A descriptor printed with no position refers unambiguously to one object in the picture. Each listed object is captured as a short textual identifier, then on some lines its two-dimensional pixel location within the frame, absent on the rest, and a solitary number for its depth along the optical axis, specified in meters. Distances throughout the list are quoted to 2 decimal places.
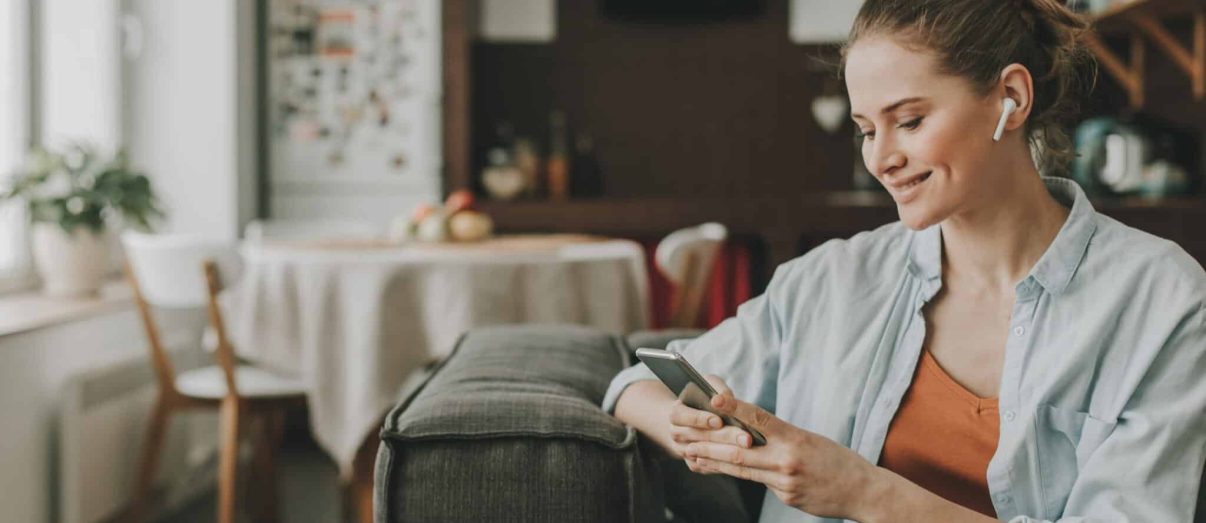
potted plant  3.10
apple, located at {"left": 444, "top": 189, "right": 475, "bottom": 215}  3.60
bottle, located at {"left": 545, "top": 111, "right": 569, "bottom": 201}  4.85
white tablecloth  3.04
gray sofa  1.25
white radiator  2.87
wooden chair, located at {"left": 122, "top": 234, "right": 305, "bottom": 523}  2.98
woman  1.14
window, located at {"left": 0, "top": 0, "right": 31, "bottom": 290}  3.31
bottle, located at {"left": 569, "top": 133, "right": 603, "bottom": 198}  5.02
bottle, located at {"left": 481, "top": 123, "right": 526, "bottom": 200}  4.61
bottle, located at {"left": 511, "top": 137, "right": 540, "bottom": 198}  4.80
